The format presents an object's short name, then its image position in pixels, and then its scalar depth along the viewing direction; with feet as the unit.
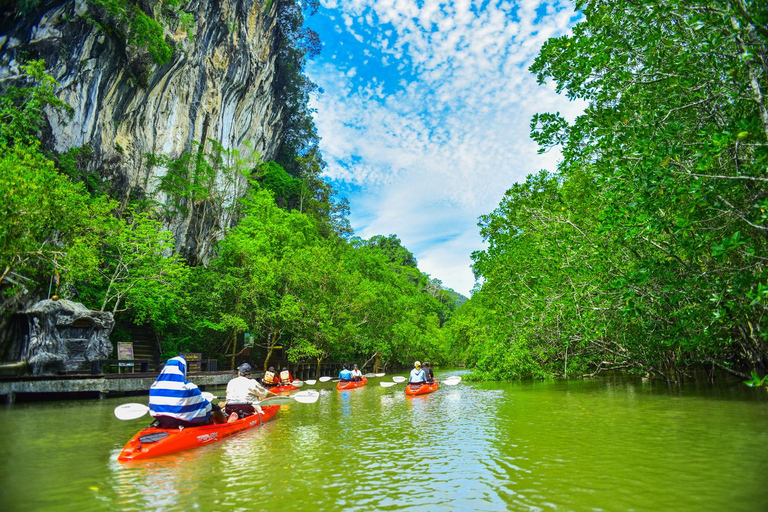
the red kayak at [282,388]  54.70
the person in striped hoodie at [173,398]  24.14
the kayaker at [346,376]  68.33
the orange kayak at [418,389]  54.49
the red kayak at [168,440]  22.12
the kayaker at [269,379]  51.13
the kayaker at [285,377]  63.44
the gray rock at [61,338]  52.90
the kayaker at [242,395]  33.81
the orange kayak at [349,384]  67.05
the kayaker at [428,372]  59.72
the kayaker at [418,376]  57.06
